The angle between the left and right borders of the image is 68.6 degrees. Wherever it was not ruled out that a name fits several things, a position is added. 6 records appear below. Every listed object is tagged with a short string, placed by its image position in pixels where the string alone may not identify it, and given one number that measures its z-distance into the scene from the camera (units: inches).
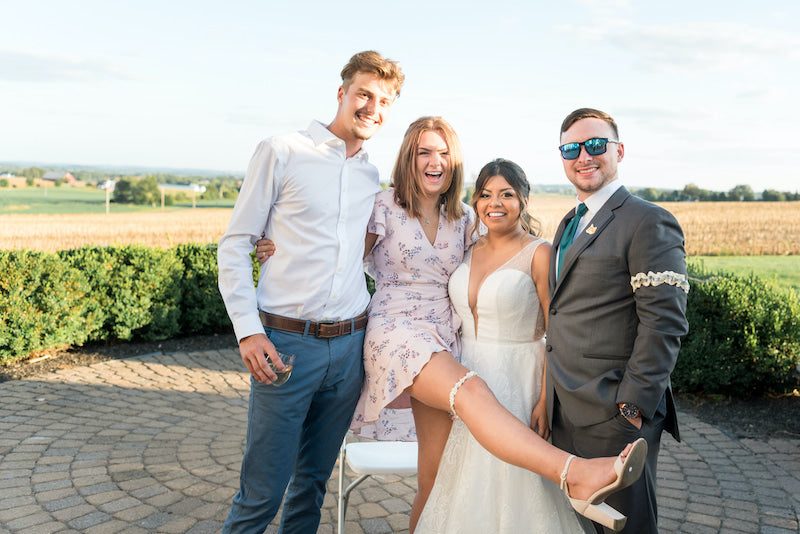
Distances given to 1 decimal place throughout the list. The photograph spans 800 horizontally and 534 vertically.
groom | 94.7
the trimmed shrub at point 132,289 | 314.2
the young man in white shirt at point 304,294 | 108.7
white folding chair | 128.1
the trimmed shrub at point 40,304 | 286.7
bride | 117.1
